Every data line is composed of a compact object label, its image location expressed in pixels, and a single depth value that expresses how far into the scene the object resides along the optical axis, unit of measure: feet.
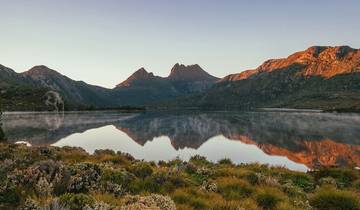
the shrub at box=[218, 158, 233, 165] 86.53
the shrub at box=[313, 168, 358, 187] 66.13
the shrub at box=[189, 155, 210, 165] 83.35
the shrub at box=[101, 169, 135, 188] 42.06
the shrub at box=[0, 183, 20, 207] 32.22
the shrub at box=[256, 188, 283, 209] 39.70
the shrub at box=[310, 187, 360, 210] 39.97
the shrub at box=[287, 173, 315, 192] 56.43
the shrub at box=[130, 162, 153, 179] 49.67
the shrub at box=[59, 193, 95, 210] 26.96
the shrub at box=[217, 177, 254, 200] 42.17
